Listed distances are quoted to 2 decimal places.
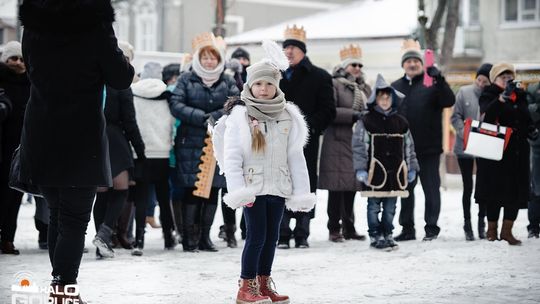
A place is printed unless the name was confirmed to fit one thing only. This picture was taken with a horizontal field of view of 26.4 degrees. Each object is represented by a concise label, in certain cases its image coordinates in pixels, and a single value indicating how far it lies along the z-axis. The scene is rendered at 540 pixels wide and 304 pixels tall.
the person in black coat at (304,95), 12.26
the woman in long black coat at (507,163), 12.16
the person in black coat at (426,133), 13.12
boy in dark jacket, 11.96
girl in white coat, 8.02
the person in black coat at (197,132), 11.78
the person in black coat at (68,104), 7.14
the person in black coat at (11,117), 11.49
